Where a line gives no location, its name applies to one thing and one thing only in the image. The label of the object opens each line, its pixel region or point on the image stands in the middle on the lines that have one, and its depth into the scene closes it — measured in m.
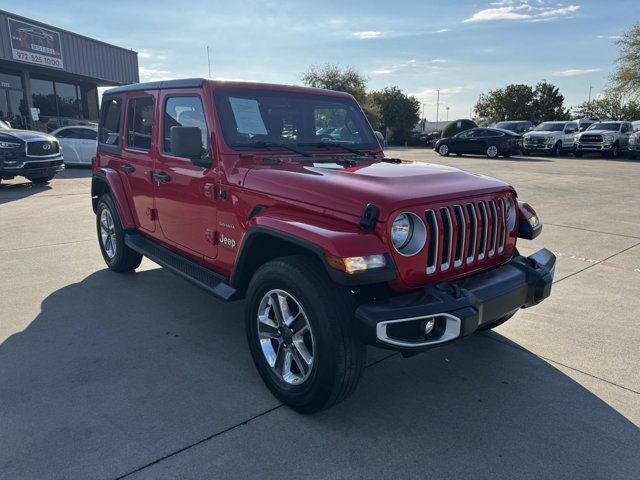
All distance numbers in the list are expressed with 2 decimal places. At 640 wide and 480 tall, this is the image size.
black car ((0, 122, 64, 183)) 10.79
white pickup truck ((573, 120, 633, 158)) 24.16
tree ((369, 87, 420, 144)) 43.78
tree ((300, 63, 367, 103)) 48.86
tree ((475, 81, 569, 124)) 50.75
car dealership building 21.20
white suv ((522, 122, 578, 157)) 25.23
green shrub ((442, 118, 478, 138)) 36.09
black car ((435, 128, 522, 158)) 23.06
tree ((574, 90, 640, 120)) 42.03
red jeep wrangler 2.45
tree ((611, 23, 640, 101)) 34.94
